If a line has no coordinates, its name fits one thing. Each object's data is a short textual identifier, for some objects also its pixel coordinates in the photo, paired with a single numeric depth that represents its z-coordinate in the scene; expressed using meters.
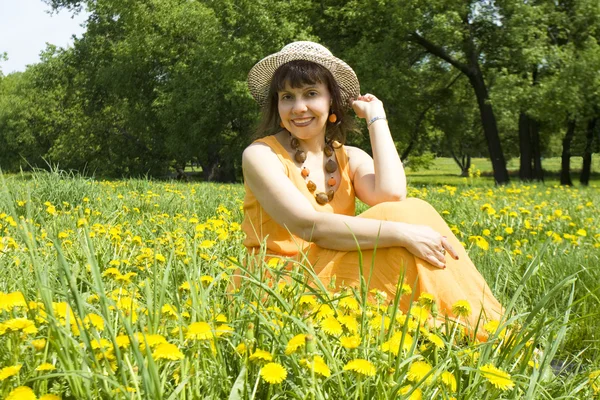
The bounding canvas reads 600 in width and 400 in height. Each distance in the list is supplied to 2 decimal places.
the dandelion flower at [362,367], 1.22
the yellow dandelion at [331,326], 1.44
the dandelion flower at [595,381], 1.63
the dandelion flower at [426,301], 1.80
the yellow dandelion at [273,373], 1.19
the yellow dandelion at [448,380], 1.37
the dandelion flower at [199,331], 1.32
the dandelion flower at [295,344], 1.30
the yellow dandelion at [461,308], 1.74
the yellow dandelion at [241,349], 1.45
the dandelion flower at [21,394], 1.09
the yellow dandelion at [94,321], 1.37
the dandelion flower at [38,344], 1.33
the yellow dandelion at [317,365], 1.25
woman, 2.42
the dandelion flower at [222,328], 1.54
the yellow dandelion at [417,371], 1.33
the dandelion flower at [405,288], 1.96
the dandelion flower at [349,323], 1.50
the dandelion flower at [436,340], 1.52
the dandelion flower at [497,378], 1.32
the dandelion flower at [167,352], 1.19
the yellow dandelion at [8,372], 1.15
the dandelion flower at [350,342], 1.35
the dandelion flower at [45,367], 1.22
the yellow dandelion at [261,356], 1.29
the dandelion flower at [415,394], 1.29
